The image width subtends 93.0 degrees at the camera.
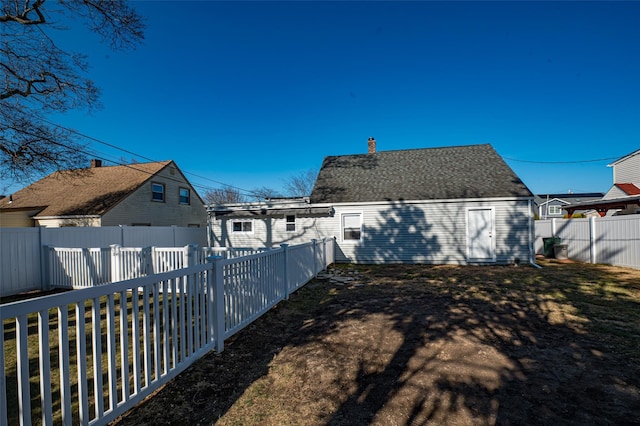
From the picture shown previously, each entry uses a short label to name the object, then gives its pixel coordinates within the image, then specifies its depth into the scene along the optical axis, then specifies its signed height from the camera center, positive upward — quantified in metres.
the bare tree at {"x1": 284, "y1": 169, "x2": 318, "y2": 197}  38.82 +3.02
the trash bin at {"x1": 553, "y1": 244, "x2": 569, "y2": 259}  12.67 -1.97
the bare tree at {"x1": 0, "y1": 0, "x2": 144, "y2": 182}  8.94 +4.64
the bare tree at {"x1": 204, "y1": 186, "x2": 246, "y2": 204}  46.00 +2.92
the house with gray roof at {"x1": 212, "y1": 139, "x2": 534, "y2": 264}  11.70 -0.29
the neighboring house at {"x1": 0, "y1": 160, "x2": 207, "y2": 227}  16.34 +1.16
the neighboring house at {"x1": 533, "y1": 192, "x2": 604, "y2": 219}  44.31 +0.37
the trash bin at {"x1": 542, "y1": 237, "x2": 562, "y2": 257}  13.18 -1.75
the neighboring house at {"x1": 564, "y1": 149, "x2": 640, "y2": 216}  14.45 +1.24
